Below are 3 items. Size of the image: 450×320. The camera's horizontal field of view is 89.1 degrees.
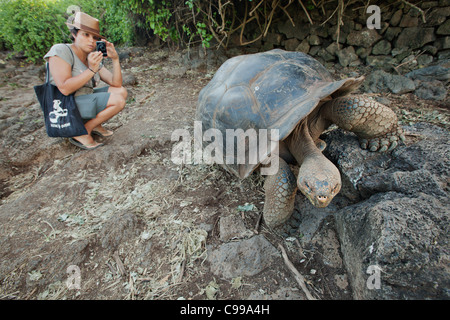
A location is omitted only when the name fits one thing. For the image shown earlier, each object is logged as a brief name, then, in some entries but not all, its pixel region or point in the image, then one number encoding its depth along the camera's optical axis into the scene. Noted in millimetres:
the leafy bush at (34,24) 5957
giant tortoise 1653
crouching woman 2381
